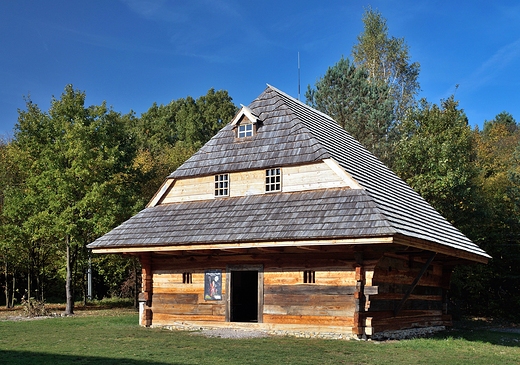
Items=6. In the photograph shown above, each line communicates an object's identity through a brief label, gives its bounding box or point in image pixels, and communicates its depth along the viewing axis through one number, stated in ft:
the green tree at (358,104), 117.60
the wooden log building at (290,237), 53.21
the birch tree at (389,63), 145.18
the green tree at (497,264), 98.07
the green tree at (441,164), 94.79
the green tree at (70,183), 85.51
